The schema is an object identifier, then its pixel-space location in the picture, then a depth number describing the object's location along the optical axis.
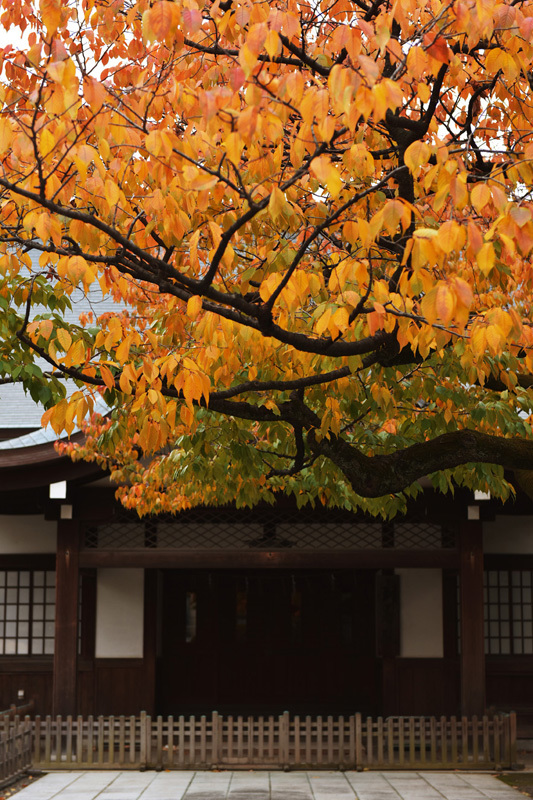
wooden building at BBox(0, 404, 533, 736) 13.91
